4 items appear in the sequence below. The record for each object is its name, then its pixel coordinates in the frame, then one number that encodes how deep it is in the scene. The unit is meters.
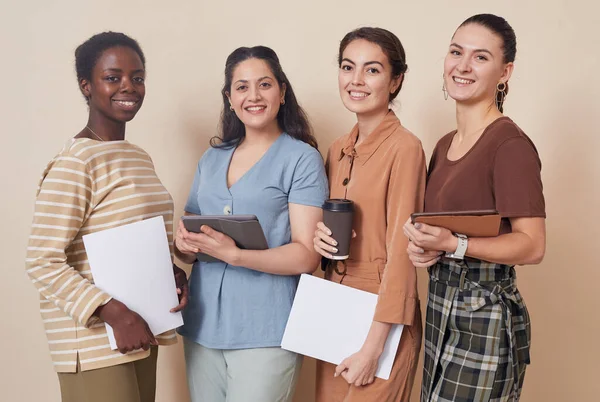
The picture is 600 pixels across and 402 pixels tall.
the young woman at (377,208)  1.55
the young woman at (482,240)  1.38
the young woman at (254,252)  1.63
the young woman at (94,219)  1.48
